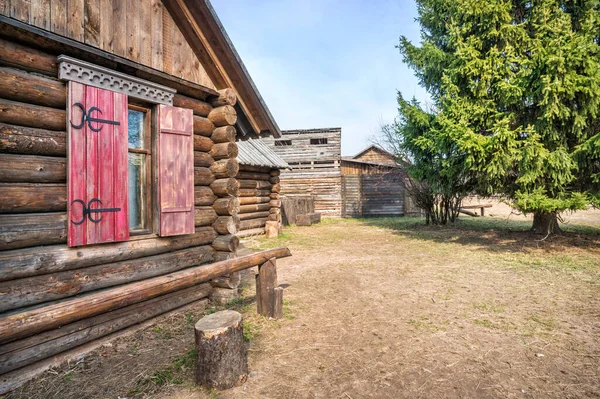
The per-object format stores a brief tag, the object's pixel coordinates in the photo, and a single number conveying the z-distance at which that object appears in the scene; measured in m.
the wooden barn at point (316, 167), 22.06
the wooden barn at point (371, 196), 21.75
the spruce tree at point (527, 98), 8.49
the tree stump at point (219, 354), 3.14
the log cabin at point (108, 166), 3.33
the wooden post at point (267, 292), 5.03
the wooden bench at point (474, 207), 19.80
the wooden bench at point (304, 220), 17.33
